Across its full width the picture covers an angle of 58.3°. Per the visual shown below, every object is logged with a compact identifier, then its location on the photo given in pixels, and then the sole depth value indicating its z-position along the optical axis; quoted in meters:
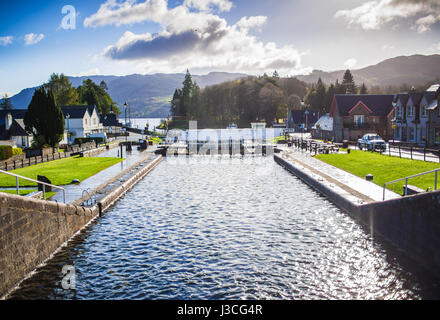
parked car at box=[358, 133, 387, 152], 47.38
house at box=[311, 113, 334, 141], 73.89
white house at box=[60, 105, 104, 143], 84.50
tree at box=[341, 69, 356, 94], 147.12
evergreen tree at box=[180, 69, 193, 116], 177.50
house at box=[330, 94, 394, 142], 68.38
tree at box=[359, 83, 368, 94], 143.27
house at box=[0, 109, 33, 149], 60.53
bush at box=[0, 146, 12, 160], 41.12
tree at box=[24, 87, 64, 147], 51.56
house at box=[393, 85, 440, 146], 46.78
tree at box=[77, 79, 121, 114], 136.50
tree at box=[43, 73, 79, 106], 131.38
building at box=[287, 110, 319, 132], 111.69
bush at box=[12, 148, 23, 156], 44.98
